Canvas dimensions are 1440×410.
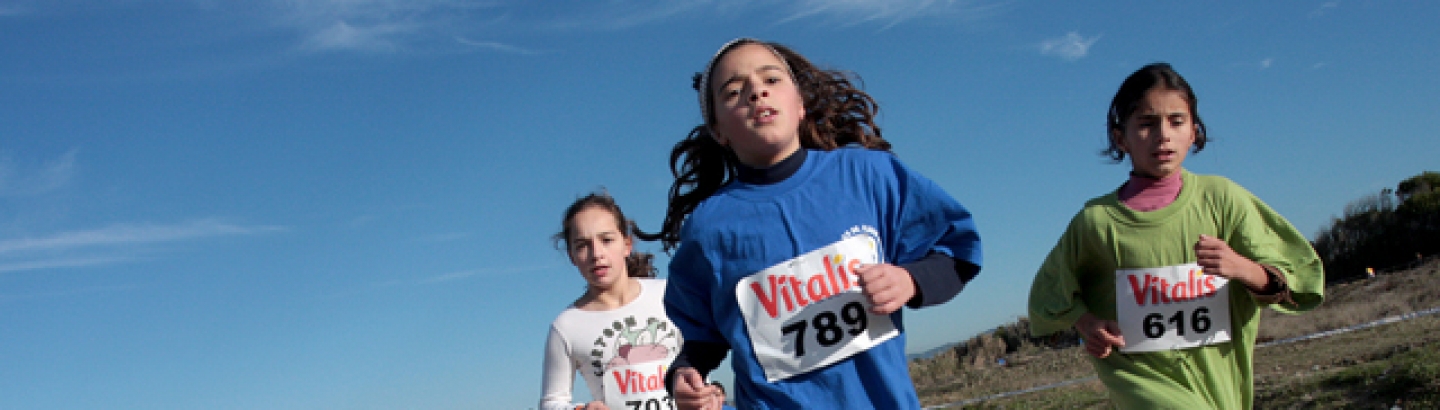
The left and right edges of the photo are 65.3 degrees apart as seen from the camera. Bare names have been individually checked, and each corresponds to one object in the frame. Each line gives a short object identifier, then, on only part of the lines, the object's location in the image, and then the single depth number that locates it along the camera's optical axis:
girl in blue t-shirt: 3.01
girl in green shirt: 4.39
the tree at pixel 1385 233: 20.00
